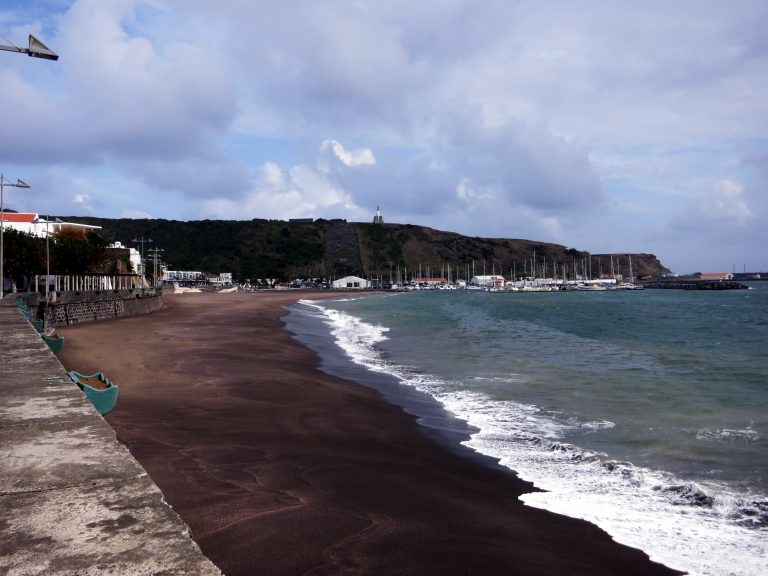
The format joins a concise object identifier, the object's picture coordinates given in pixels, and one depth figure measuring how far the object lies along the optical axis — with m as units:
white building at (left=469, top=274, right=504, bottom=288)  163.25
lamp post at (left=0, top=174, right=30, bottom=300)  24.64
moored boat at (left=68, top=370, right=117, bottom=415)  8.39
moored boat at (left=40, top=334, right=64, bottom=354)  16.73
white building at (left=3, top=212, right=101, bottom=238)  64.12
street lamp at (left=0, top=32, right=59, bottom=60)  10.98
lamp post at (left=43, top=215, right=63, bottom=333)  22.56
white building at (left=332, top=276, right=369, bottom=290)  164.57
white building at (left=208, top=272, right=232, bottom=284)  150.88
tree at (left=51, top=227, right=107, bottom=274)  48.41
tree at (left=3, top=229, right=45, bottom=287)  41.44
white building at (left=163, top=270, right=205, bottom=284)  145.12
